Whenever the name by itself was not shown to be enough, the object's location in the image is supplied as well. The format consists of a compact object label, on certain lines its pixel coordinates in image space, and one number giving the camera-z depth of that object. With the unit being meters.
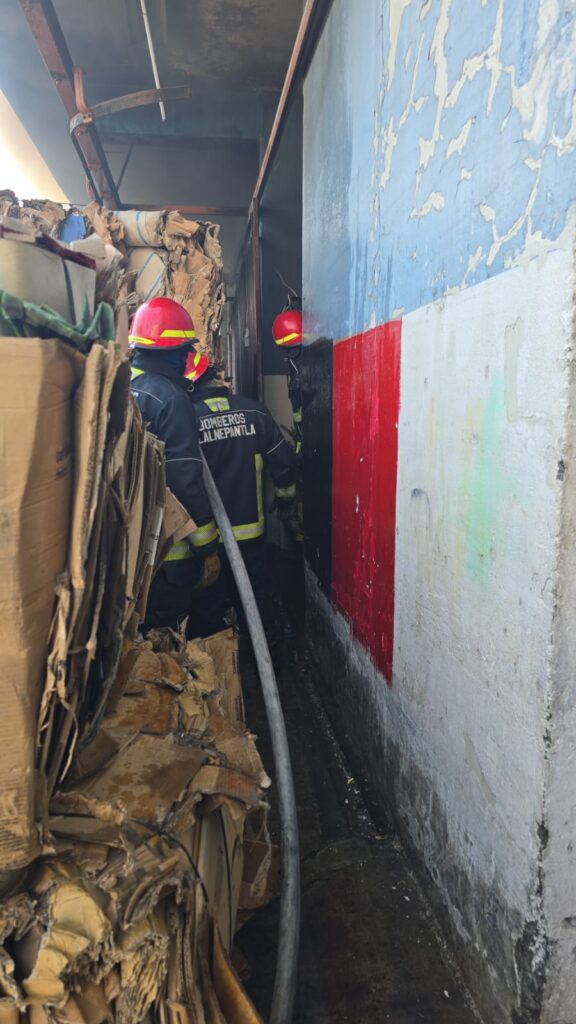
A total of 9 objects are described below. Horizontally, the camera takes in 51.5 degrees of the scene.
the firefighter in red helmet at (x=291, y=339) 4.36
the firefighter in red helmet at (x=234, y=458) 3.45
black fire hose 1.45
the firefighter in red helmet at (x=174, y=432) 3.01
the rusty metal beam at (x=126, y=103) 4.06
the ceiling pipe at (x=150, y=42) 3.75
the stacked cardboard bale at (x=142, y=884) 0.92
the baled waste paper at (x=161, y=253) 4.02
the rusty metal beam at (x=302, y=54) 2.74
